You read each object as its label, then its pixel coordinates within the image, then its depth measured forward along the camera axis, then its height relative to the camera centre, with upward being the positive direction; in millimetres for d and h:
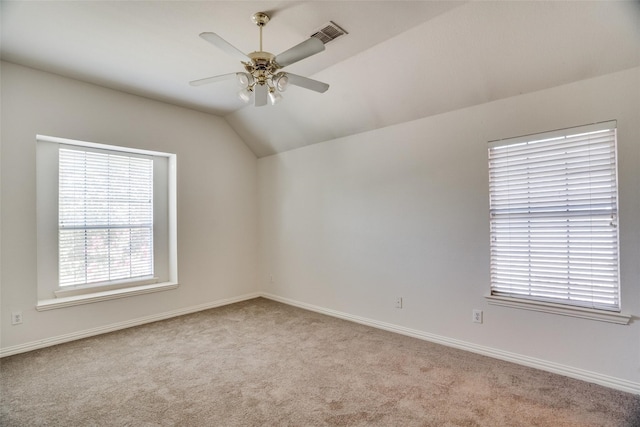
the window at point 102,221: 3334 -63
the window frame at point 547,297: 2289 -713
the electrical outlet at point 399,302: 3436 -989
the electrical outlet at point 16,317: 2973 -984
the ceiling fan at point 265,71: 1973 +1033
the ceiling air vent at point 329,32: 2404 +1477
